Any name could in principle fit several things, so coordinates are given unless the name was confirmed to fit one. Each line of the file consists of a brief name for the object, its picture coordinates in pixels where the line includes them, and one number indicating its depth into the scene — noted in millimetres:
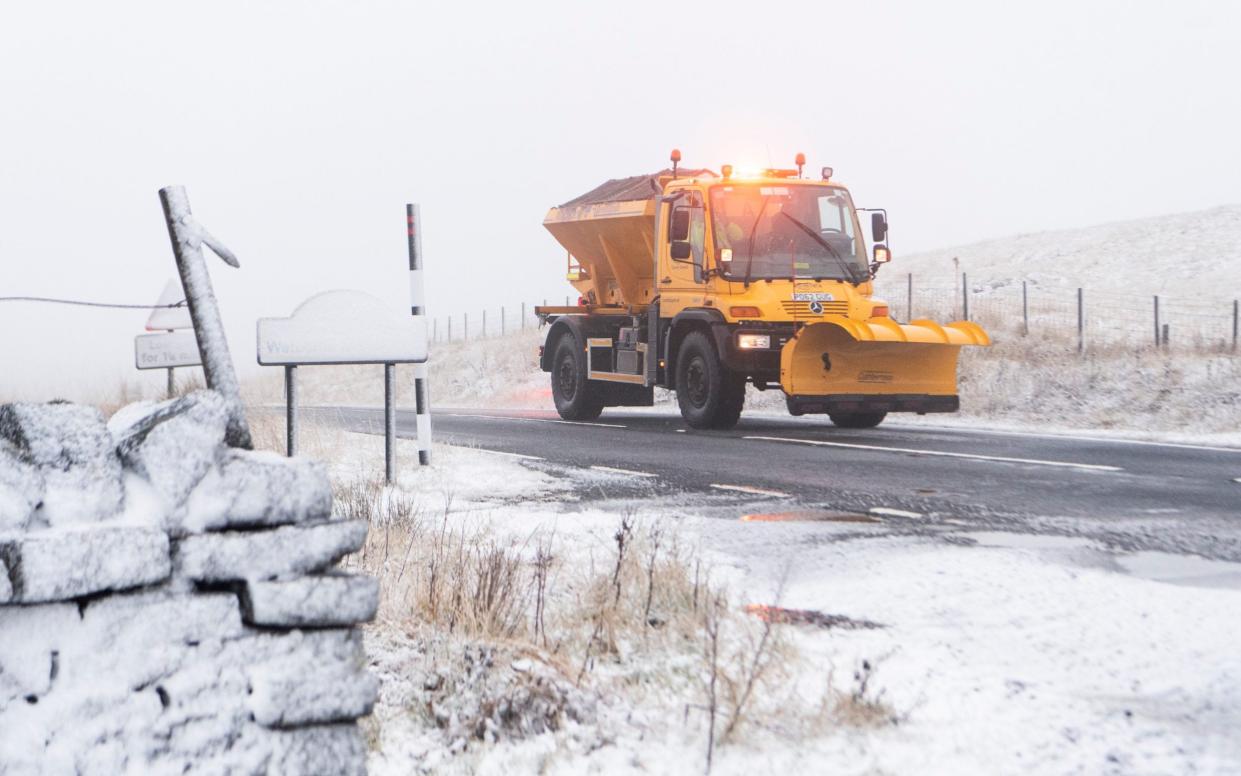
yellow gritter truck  14320
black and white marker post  9719
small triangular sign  12500
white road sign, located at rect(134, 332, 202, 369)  11797
